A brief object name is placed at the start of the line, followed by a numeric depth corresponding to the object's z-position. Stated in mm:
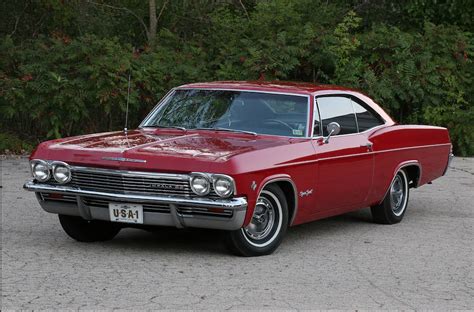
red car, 8102
